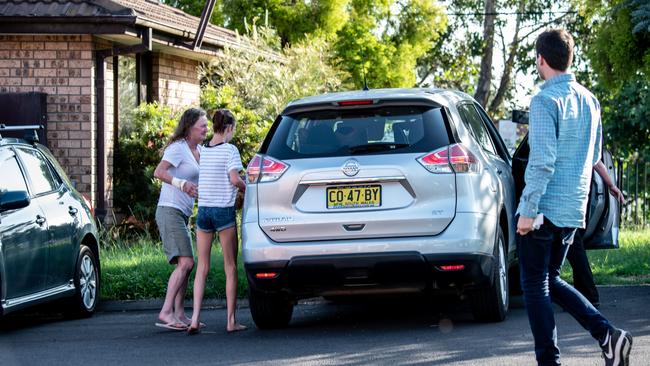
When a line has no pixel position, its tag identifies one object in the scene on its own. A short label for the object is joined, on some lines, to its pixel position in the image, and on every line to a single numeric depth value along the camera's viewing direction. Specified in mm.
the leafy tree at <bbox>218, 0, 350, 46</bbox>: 35250
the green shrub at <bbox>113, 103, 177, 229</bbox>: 18766
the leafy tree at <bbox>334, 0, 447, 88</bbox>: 38531
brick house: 17359
